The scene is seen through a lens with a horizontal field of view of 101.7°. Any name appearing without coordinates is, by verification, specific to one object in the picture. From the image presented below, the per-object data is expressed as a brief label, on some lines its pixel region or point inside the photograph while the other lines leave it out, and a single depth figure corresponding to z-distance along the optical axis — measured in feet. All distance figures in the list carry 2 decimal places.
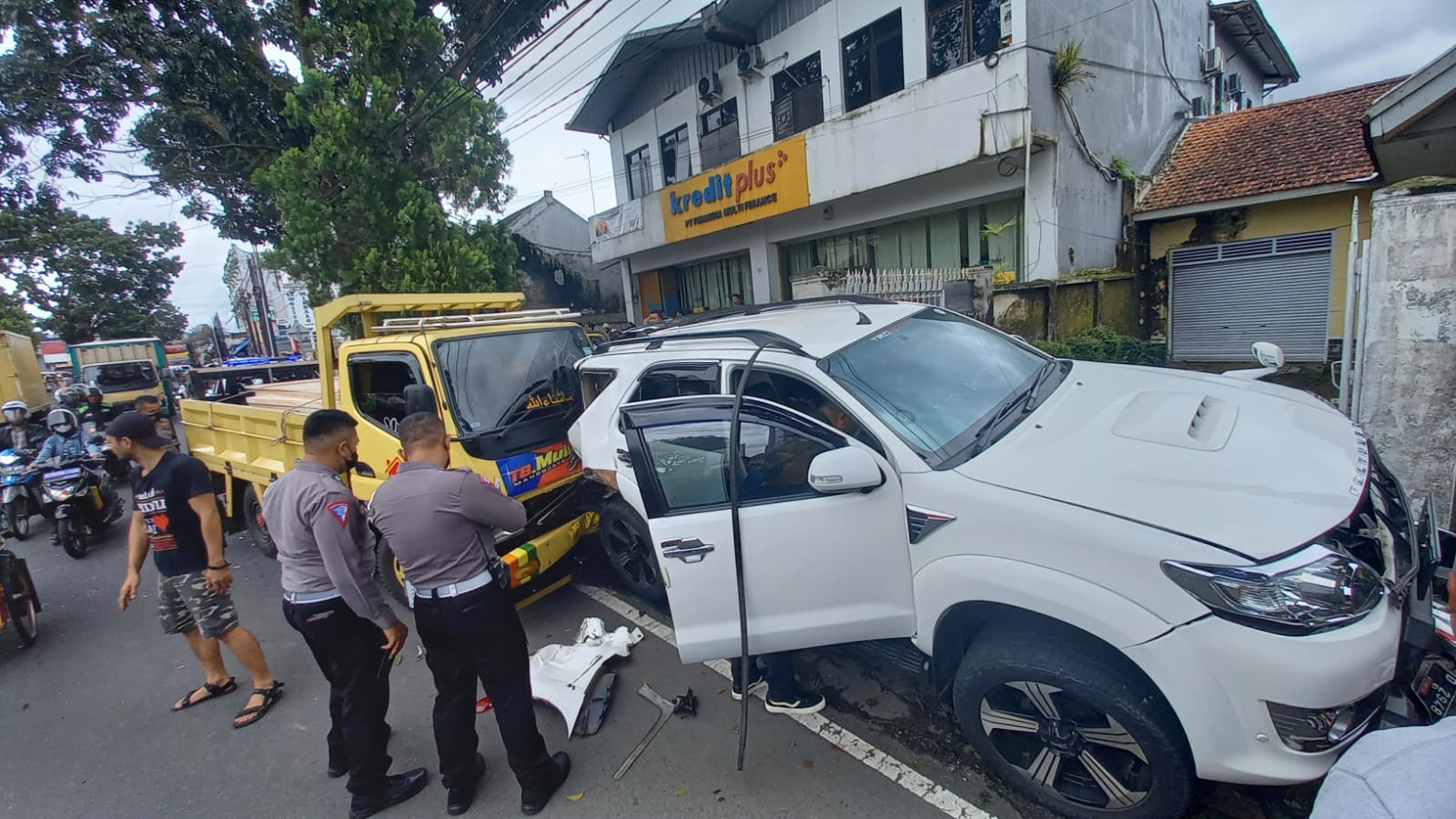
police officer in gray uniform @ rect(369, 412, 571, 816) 7.66
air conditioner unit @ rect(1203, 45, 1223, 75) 42.98
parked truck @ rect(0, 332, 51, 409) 41.16
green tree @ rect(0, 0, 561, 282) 28.09
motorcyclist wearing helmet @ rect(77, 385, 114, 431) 29.66
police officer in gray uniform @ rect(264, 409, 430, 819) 8.37
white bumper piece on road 10.19
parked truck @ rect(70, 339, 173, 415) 48.93
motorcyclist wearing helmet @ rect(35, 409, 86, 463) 22.52
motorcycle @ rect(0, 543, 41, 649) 13.98
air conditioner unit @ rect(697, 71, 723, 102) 42.80
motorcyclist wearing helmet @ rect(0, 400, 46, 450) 25.38
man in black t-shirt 10.35
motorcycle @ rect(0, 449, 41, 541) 21.45
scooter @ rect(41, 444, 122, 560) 20.57
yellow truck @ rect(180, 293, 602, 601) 13.02
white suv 5.65
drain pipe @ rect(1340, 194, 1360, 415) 14.74
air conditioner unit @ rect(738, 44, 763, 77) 39.68
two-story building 28.91
